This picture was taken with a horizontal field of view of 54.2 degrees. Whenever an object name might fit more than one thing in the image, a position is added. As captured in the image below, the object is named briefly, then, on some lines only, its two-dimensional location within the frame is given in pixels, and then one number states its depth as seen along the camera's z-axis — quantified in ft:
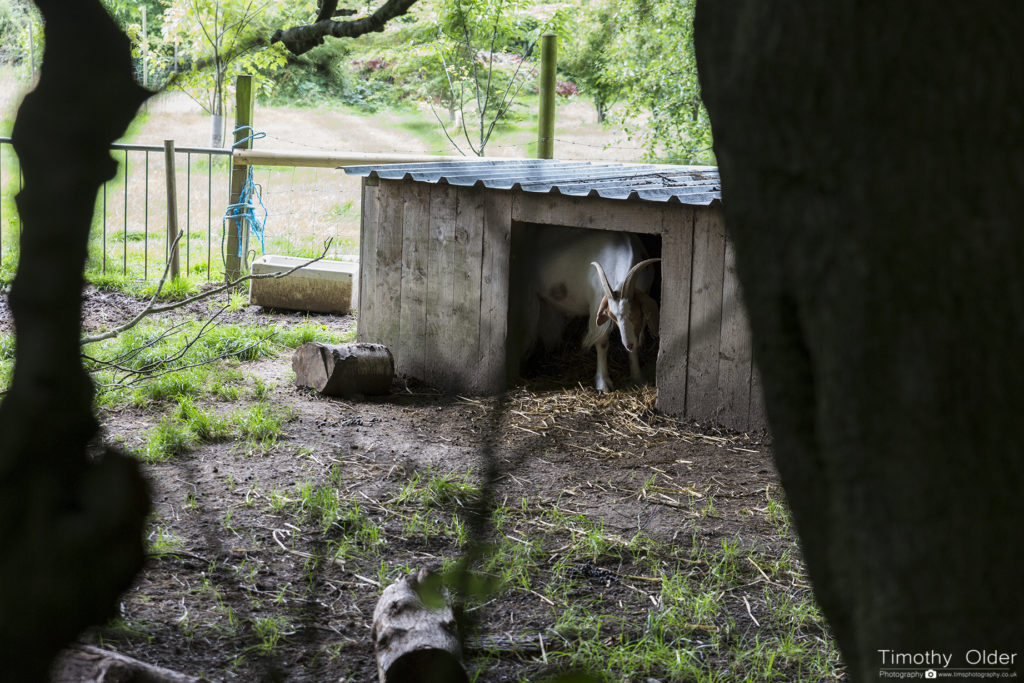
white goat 22.08
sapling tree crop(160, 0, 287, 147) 28.43
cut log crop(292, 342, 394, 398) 21.16
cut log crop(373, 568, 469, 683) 9.02
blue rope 31.07
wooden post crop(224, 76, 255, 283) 31.30
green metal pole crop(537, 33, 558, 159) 30.58
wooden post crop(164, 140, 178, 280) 30.37
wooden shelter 19.12
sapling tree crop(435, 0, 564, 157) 41.14
